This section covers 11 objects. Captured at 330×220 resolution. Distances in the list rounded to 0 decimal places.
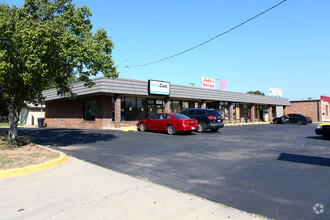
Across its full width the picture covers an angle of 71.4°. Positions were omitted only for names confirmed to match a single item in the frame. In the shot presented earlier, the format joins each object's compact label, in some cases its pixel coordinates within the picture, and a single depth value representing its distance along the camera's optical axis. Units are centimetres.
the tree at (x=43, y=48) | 799
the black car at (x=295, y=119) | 3038
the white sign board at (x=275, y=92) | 4952
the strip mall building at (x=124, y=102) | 2150
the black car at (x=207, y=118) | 1702
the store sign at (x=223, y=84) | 4074
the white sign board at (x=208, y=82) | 3531
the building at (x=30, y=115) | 3794
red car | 1477
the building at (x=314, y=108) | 4538
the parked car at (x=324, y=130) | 1280
